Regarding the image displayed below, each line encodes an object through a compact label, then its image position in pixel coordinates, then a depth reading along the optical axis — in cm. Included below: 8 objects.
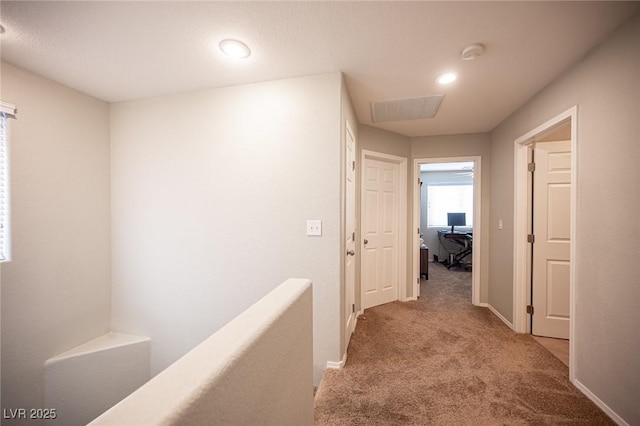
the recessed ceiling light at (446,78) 193
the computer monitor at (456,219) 585
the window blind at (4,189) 178
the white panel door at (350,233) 215
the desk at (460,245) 536
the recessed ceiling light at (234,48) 157
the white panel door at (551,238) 238
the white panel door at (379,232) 312
